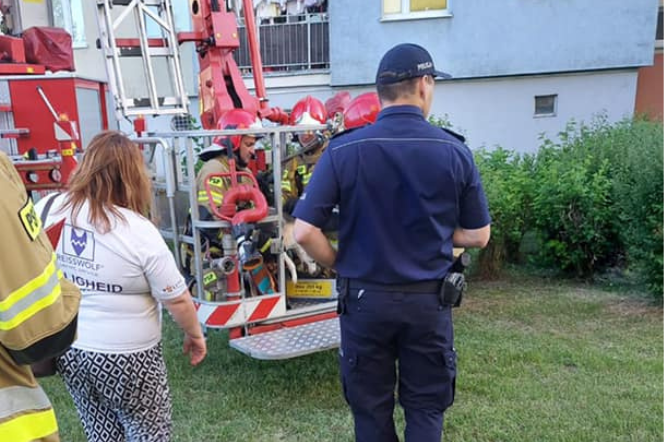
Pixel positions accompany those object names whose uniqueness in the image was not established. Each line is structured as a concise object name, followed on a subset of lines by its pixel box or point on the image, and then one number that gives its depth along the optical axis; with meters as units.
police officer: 2.45
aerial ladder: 3.69
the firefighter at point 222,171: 3.70
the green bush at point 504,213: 6.50
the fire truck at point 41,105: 5.45
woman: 2.20
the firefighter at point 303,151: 4.43
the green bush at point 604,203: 5.38
